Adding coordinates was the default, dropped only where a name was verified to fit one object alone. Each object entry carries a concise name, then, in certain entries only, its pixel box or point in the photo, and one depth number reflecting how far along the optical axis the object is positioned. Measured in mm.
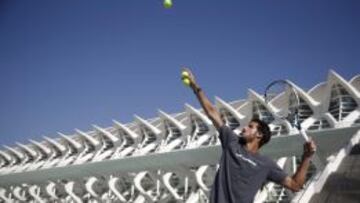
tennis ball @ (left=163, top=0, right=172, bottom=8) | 5883
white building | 22859
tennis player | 3662
